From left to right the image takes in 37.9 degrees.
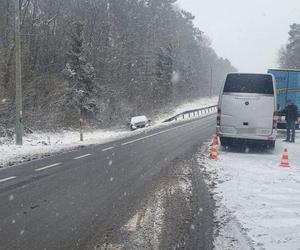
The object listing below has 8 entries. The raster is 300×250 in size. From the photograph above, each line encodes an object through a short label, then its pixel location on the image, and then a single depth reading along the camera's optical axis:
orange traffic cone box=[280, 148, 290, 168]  12.41
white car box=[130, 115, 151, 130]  32.75
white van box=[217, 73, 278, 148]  15.17
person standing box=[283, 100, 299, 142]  19.42
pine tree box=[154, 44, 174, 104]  60.53
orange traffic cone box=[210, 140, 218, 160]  13.80
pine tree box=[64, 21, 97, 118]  36.09
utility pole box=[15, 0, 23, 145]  17.92
